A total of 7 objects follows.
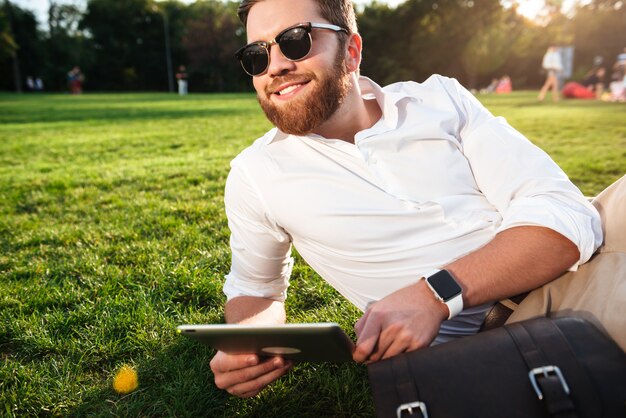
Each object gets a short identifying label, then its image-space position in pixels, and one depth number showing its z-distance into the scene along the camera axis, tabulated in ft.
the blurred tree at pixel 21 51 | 164.25
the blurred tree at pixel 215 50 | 168.37
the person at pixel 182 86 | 121.29
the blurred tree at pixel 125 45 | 180.96
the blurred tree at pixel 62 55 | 170.71
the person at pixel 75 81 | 122.83
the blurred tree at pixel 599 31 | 168.86
